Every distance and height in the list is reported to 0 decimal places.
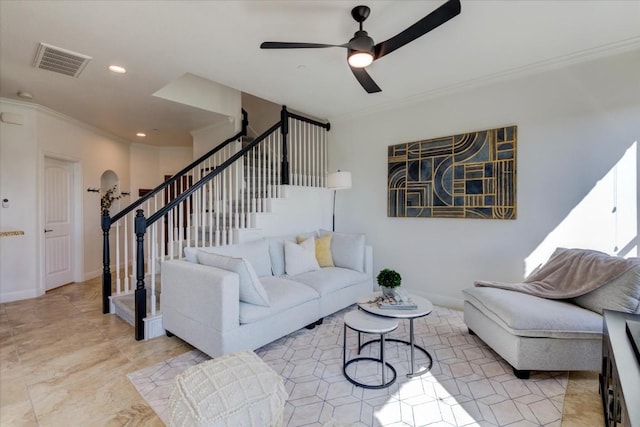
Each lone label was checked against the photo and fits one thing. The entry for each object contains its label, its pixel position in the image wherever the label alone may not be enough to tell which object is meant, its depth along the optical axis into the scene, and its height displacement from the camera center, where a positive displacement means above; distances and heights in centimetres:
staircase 291 +10
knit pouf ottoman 125 -84
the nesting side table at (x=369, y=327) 205 -83
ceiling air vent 264 +142
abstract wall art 328 +41
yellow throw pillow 382 -53
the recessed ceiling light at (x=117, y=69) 295 +143
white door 450 -20
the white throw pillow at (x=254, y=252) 308 -47
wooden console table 114 -73
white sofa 229 -77
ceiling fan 178 +118
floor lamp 407 +40
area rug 179 -125
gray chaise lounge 208 -86
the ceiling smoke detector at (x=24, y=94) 359 +143
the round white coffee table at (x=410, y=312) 219 -77
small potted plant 242 -60
